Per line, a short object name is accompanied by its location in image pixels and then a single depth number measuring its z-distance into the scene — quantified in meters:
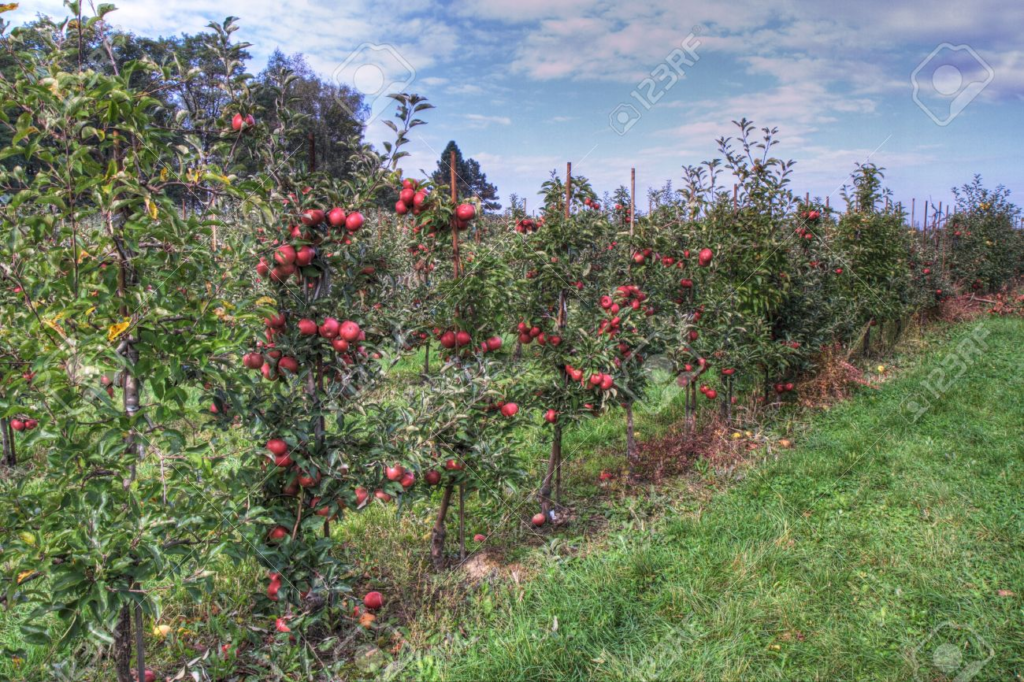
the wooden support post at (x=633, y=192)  5.49
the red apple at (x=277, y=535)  2.70
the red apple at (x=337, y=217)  2.69
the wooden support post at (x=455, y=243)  3.26
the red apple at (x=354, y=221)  2.69
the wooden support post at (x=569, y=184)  4.48
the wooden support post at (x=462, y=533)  3.56
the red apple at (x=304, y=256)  2.65
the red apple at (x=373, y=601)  2.99
